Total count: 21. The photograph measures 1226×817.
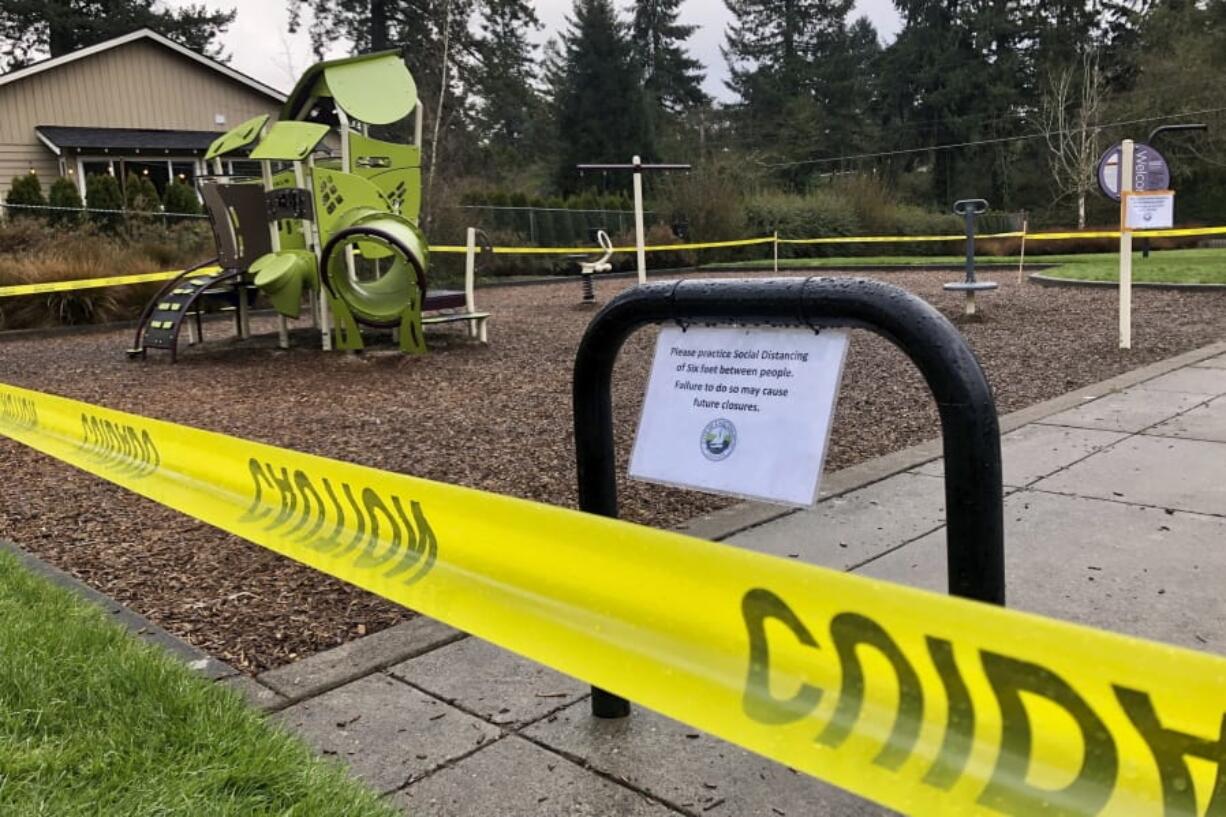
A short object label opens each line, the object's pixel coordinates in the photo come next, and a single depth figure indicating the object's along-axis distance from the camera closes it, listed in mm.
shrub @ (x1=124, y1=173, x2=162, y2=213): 19984
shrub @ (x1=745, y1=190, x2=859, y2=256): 30047
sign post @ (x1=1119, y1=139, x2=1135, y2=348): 9086
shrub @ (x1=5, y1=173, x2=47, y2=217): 19484
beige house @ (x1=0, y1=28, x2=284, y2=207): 25938
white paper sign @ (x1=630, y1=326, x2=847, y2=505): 2094
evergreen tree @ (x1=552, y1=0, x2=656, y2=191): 49000
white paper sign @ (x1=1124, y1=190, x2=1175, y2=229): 9352
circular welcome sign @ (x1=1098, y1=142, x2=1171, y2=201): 10305
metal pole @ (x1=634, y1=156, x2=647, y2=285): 12531
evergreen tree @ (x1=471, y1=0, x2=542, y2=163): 37969
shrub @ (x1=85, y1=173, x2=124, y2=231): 19531
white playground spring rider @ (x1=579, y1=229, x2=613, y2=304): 15760
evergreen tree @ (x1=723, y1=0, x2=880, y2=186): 55438
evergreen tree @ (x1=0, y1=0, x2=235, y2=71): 36250
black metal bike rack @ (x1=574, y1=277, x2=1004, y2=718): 1919
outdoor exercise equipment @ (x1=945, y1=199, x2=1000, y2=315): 11133
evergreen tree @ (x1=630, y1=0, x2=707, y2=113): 62500
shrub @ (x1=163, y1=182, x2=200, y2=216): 20688
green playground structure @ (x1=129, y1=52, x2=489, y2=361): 9898
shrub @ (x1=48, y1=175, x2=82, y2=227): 19531
